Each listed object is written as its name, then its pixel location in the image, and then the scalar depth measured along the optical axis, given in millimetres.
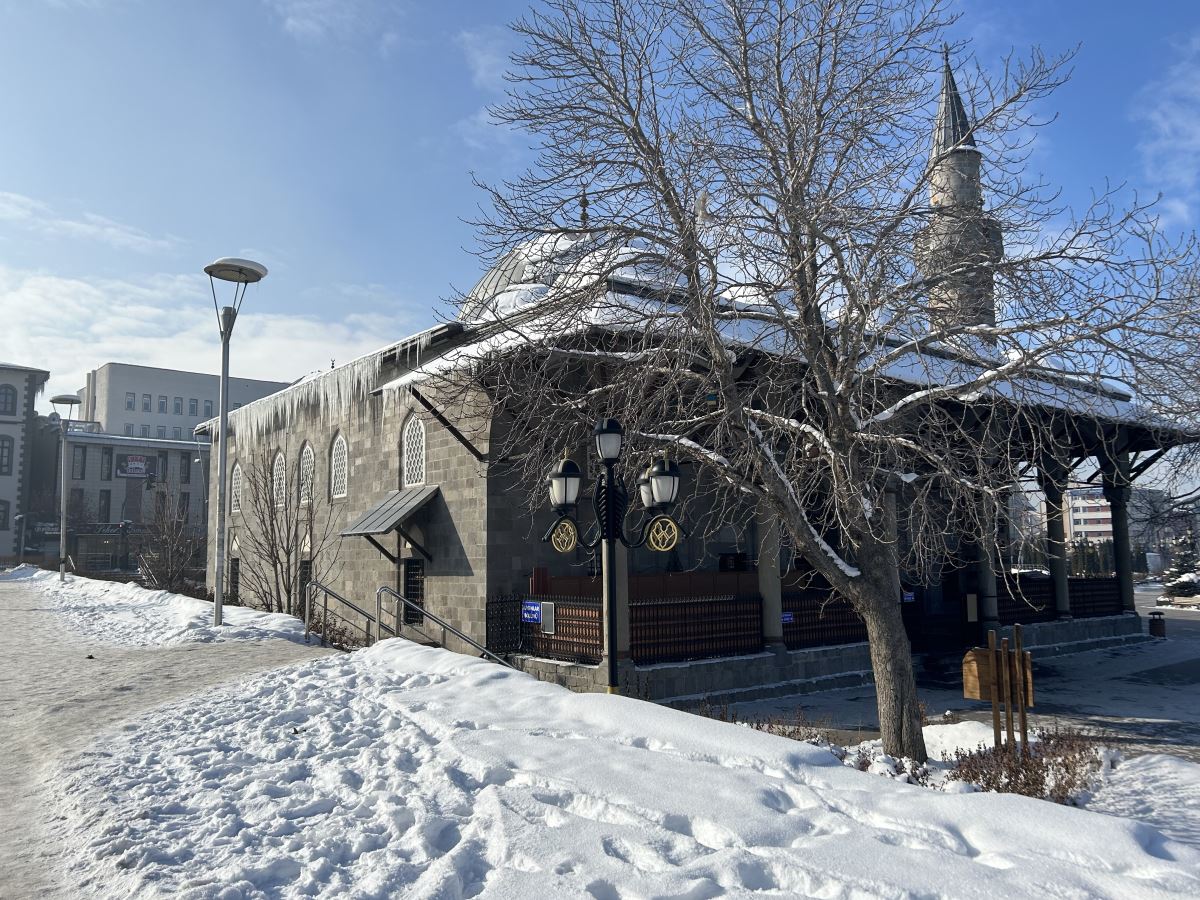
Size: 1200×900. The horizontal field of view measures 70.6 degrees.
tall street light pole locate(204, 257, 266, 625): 16000
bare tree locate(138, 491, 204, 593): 27688
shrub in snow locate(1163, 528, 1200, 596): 42594
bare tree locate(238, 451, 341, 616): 21641
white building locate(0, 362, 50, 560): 55406
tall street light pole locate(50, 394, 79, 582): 32906
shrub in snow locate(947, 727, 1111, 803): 7332
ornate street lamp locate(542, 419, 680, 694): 9320
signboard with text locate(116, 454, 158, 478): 60156
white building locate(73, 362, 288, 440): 70938
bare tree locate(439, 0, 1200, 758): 8180
